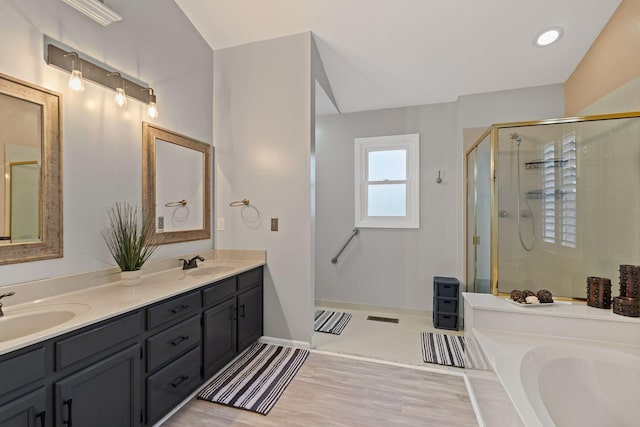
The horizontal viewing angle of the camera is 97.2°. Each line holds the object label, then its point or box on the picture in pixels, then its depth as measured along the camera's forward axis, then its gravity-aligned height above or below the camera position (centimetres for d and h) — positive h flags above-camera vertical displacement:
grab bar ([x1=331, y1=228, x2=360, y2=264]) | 371 -42
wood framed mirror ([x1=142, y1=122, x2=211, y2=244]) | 225 +25
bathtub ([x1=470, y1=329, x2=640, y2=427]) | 139 -84
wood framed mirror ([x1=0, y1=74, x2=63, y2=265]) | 145 +22
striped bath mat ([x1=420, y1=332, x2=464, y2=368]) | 243 -128
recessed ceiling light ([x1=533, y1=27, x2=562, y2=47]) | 237 +152
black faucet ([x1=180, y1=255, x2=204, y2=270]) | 243 -44
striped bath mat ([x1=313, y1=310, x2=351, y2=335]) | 310 -128
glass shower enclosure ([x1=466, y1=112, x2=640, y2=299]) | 212 +10
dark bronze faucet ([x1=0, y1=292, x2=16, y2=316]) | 130 -40
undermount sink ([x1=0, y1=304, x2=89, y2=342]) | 129 -52
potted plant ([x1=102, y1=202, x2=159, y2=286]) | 191 -20
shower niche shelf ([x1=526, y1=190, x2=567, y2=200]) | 239 +17
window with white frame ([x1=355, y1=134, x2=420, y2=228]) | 349 +40
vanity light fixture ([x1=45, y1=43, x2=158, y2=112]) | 165 +90
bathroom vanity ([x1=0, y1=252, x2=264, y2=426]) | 110 -71
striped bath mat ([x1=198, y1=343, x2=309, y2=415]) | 192 -128
